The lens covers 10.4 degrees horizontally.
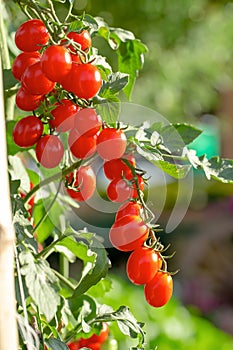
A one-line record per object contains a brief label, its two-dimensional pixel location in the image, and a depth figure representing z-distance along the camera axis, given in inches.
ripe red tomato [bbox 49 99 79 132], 39.8
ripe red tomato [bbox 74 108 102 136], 39.3
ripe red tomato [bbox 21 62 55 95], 39.1
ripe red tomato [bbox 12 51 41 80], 40.7
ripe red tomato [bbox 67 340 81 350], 45.9
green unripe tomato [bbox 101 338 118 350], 45.7
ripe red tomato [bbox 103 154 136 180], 40.2
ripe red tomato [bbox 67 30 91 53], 40.1
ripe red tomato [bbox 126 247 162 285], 39.9
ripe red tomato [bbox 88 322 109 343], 46.1
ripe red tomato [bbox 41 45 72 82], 38.2
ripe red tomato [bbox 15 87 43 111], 40.5
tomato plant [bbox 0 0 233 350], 39.3
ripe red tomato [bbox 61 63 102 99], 38.4
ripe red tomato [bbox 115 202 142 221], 39.7
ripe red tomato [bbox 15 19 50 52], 39.8
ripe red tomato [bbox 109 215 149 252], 39.5
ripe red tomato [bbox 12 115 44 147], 41.1
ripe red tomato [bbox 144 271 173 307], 40.5
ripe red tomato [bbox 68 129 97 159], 39.6
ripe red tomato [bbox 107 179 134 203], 40.0
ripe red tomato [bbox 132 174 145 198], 39.9
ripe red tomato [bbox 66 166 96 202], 41.7
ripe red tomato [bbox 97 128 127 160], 39.1
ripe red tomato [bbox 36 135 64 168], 40.8
